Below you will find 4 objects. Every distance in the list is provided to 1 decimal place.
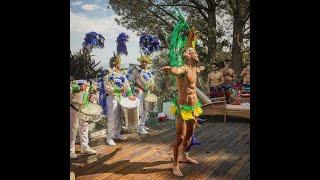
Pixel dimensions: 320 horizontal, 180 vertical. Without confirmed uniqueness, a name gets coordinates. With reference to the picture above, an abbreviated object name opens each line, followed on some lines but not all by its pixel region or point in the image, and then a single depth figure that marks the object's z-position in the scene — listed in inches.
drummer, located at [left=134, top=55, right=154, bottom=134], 181.2
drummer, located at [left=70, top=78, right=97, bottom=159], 136.8
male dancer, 124.4
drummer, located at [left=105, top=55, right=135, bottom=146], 161.2
